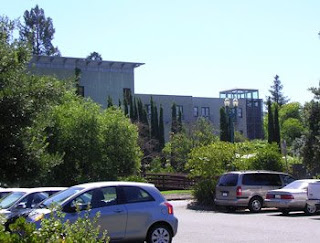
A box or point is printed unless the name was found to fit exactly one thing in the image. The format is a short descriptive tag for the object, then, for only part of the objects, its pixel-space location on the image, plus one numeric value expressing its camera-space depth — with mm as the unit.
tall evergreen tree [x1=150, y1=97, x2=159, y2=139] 66144
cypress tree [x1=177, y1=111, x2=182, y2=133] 62469
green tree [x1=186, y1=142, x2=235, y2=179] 26734
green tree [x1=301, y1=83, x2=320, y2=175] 31328
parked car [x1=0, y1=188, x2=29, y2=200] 16617
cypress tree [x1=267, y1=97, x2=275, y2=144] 66062
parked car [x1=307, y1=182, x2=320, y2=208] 21906
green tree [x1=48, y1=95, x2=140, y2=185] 27984
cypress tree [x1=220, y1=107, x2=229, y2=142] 65375
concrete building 64188
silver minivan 23938
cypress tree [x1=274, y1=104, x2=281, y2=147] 66188
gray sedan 21641
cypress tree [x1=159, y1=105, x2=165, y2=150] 66038
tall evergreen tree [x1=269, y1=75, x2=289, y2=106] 123438
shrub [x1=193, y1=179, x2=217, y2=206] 26672
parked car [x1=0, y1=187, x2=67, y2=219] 13992
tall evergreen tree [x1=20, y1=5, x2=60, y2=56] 81875
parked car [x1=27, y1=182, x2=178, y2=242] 11820
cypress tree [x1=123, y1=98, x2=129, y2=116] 63969
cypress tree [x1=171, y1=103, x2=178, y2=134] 63938
